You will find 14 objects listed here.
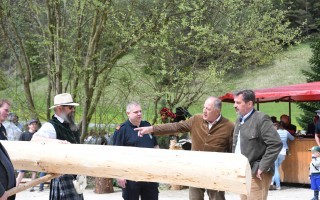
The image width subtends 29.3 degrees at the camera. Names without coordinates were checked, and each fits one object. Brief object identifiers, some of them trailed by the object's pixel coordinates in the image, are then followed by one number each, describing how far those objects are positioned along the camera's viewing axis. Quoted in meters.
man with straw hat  7.12
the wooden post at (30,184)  5.22
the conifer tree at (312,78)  24.84
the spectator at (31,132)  13.95
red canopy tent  14.36
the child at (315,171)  11.95
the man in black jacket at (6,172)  5.14
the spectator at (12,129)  15.52
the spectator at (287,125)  15.65
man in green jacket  7.05
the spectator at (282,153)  14.12
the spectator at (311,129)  16.92
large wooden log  5.35
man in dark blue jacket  8.00
